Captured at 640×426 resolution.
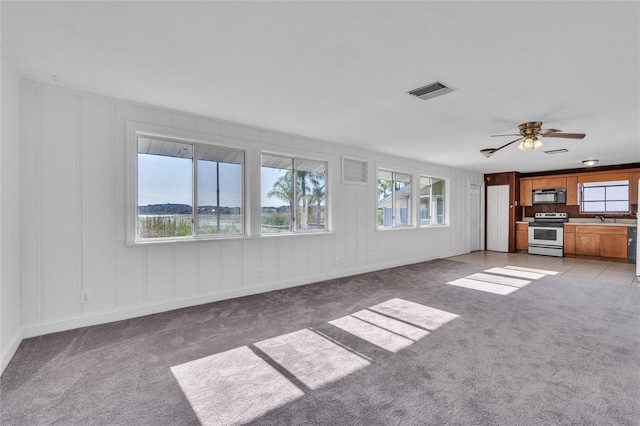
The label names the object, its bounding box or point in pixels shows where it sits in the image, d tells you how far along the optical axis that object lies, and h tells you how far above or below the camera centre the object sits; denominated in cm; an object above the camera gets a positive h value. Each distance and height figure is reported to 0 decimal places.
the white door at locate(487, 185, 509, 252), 898 -23
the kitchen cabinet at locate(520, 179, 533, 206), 886 +55
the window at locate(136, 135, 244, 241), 360 +30
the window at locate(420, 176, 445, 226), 752 +26
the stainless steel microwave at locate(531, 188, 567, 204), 827 +41
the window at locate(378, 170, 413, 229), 651 +25
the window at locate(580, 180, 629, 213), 749 +35
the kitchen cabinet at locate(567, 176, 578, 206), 806 +54
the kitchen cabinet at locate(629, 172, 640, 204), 720 +56
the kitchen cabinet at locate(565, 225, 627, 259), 718 -78
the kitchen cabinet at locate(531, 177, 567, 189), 828 +79
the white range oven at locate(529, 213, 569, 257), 807 -66
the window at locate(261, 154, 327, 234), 468 +29
